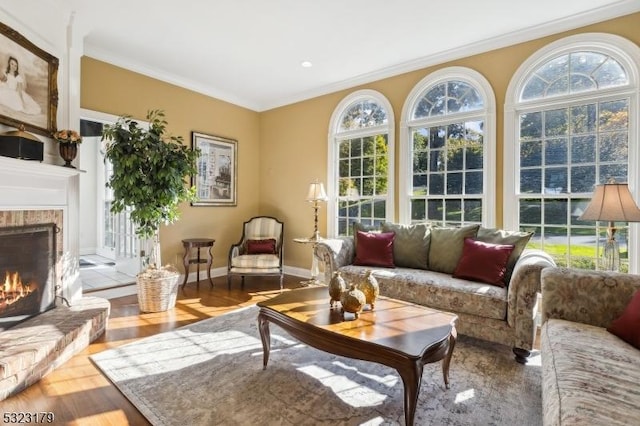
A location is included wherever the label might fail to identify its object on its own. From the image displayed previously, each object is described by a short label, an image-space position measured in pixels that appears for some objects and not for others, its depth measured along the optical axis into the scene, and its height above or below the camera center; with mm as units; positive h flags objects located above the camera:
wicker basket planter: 3410 -817
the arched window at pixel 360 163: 4328 +715
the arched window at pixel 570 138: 2912 +731
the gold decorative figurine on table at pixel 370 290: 2184 -516
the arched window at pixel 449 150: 3553 +748
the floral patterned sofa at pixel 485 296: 2369 -688
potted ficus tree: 3307 +305
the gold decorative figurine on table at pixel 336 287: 2195 -501
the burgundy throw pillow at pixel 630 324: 1660 -589
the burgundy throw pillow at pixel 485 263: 2795 -437
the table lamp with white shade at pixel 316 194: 4367 +260
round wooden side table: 4305 -517
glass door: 4337 -246
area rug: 1783 -1104
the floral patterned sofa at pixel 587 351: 1137 -661
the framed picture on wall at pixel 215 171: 4801 +653
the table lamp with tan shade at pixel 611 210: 2309 +27
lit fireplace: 2359 -461
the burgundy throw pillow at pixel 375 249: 3510 -399
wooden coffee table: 1577 -666
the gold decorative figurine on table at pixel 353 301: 2016 -546
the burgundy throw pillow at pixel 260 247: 4625 -484
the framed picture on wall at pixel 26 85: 2343 +1005
